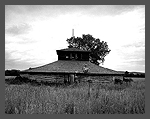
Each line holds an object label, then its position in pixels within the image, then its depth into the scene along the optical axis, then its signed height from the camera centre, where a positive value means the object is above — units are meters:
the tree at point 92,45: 43.16 +3.91
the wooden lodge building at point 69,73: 26.39 -2.06
